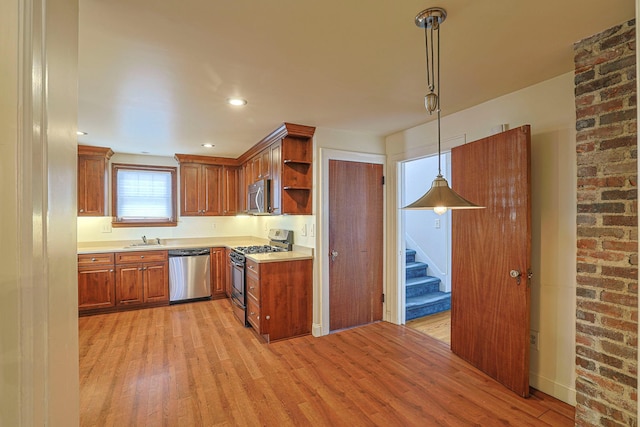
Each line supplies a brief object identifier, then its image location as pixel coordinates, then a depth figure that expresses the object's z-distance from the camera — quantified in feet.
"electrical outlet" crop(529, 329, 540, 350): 7.61
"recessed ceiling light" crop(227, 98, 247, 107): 8.39
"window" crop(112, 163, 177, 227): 15.67
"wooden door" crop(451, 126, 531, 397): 7.28
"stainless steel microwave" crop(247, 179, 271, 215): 12.49
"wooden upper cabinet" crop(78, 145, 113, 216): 14.33
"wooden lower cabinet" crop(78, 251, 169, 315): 13.33
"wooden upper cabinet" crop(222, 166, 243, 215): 17.49
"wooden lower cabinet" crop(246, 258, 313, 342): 10.57
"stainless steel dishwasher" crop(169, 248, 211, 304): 14.96
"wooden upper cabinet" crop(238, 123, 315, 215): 11.23
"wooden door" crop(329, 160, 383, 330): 11.50
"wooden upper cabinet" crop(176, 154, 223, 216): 16.56
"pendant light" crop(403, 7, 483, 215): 4.57
